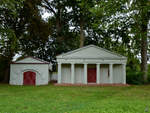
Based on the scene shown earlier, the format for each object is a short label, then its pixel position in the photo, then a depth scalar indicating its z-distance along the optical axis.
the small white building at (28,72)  20.14
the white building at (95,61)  20.11
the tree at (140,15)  13.84
